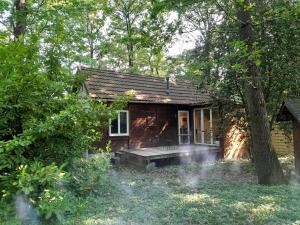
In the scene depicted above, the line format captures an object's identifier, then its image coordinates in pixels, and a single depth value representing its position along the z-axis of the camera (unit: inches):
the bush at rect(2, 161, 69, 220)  137.6
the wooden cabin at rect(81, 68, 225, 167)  522.0
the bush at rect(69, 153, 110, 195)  222.7
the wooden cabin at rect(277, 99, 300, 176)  343.9
